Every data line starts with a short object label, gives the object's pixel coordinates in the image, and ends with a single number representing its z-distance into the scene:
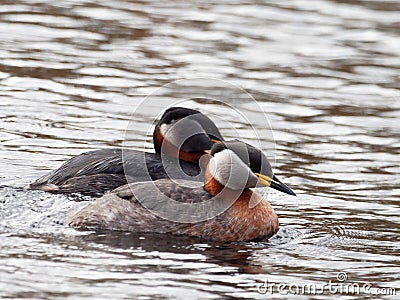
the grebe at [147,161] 20.41
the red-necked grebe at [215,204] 18.62
